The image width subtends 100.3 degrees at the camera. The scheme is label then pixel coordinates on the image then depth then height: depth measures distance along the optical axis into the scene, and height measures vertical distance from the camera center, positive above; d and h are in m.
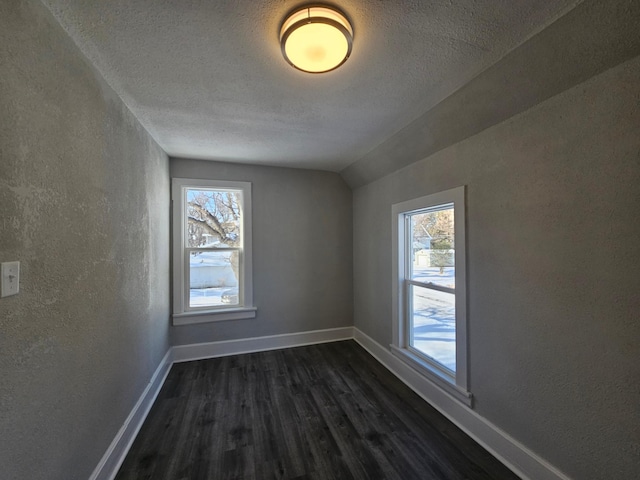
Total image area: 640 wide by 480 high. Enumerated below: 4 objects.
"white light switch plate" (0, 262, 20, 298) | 0.87 -0.12
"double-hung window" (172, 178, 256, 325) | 3.10 -0.10
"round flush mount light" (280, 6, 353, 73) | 1.10 +0.89
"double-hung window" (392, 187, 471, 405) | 2.01 -0.41
